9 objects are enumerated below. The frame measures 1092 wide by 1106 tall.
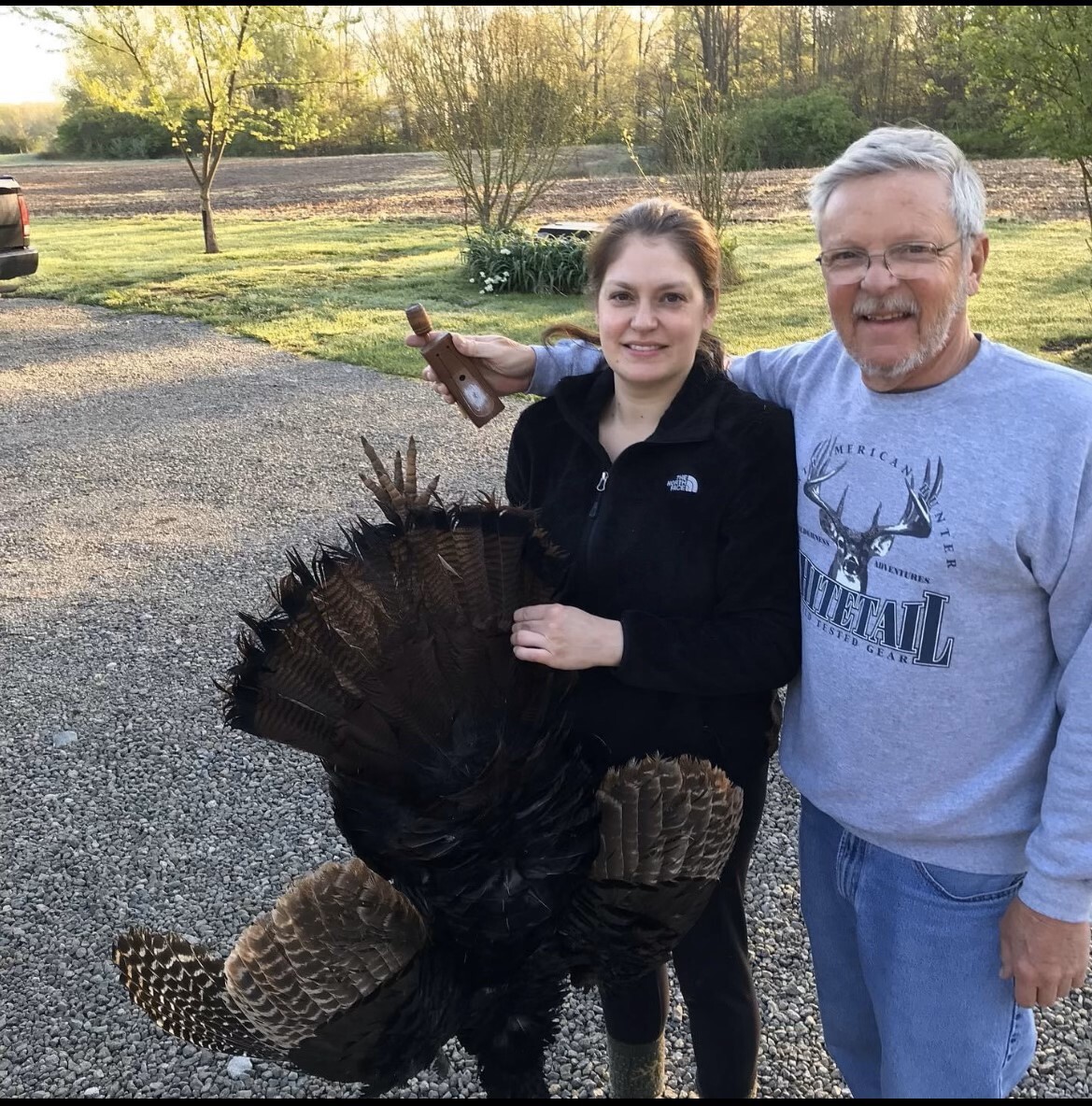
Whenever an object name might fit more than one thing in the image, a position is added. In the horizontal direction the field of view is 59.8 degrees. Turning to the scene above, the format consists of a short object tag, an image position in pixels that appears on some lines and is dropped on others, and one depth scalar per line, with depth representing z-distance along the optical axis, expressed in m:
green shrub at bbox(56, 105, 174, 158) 43.16
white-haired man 1.75
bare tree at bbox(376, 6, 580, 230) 16.84
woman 2.04
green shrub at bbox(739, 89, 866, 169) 34.88
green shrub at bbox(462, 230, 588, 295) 15.31
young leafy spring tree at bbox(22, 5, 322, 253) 18.44
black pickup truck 13.57
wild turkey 1.91
